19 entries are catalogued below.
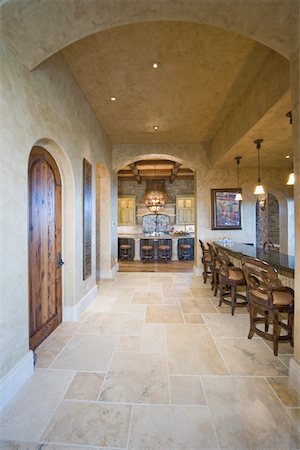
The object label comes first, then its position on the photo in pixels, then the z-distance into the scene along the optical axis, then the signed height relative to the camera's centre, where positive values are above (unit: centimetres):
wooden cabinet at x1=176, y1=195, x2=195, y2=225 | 952 +72
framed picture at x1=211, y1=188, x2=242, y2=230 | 573 +50
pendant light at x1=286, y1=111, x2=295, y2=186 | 279 +145
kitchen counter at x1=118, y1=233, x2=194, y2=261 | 824 -54
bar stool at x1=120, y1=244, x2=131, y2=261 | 825 -100
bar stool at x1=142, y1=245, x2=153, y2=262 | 801 -107
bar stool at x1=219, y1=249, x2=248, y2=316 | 328 -82
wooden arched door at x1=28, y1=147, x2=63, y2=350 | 240 -24
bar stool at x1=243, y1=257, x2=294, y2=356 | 227 -80
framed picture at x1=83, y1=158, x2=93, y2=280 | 357 +14
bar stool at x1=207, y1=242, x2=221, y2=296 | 400 -78
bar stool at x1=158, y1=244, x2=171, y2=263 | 805 -106
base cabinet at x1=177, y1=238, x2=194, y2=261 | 832 -101
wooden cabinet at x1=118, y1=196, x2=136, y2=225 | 955 +73
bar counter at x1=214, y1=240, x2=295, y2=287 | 254 -47
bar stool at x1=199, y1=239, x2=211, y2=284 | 482 -78
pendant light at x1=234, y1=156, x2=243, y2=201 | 470 +147
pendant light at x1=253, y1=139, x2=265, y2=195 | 375 +145
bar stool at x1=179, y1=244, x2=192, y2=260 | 828 -105
